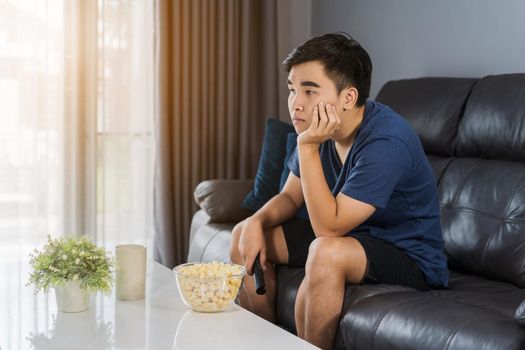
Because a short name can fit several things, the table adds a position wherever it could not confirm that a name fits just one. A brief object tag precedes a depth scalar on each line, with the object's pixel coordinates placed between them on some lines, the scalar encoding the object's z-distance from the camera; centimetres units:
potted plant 187
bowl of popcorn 183
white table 162
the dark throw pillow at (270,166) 324
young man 209
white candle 197
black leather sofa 184
